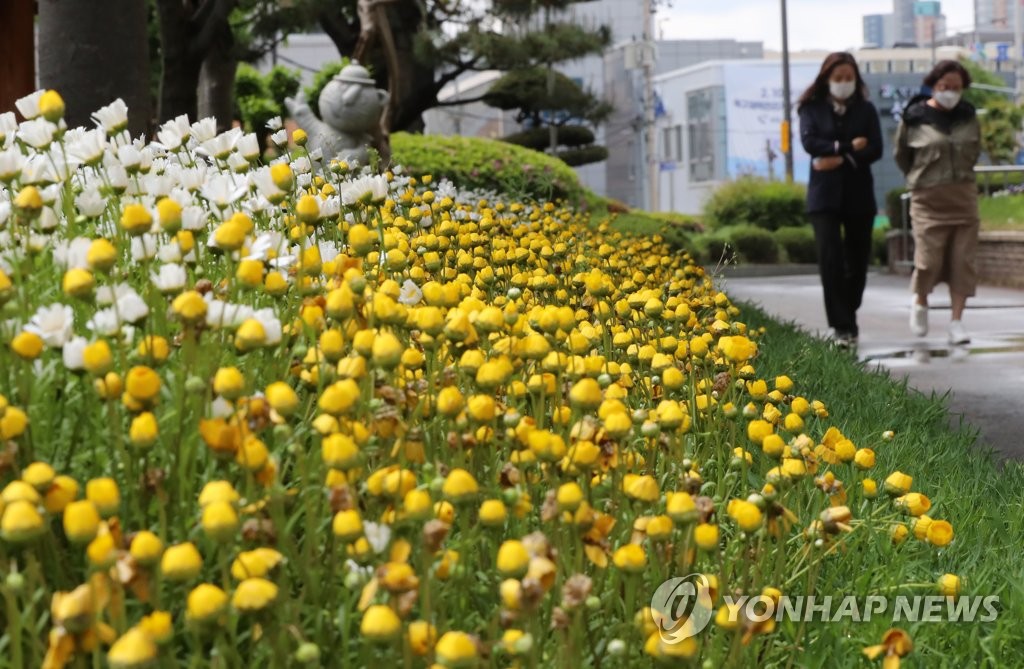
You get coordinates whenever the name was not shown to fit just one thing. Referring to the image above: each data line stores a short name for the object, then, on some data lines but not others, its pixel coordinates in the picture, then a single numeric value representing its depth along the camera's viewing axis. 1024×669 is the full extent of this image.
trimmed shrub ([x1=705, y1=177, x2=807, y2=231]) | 28.61
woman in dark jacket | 8.70
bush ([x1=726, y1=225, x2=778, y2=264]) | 24.67
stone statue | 9.94
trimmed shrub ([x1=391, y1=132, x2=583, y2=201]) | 13.52
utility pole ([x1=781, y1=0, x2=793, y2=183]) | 42.22
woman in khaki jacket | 9.50
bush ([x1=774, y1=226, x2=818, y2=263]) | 25.56
